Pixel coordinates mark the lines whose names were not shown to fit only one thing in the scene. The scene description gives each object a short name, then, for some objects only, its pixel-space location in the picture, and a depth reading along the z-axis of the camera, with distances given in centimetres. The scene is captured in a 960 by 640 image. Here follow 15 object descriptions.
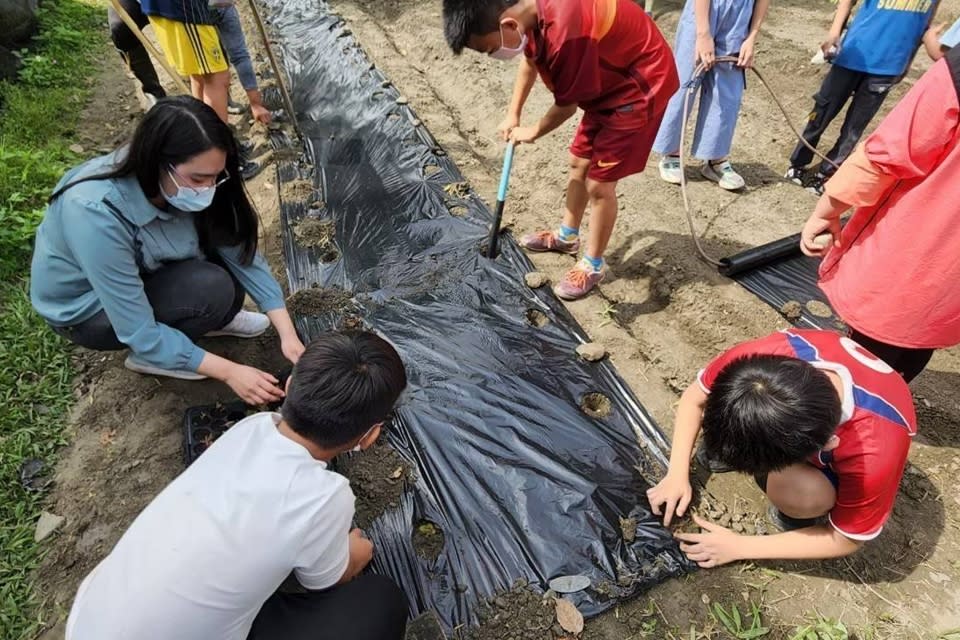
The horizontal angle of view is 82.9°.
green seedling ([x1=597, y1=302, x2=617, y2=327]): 275
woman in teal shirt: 169
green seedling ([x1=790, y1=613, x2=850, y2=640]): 171
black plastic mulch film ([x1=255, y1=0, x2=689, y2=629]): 183
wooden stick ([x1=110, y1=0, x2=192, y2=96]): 289
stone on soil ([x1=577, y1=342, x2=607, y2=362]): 247
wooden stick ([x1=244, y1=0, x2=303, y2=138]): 383
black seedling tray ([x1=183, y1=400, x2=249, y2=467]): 206
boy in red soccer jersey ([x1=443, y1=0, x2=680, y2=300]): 201
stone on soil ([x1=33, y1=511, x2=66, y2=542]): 187
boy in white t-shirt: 112
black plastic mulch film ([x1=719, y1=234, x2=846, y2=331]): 289
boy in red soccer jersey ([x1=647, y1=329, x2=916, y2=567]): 135
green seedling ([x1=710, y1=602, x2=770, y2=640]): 173
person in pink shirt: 146
